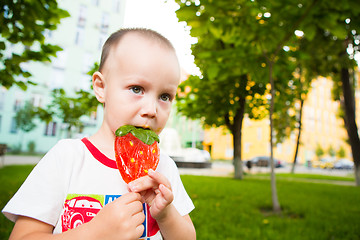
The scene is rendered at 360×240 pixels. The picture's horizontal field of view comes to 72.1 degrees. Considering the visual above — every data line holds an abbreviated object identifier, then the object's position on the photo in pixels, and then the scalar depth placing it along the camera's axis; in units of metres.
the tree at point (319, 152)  44.66
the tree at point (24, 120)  21.00
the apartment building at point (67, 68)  24.95
